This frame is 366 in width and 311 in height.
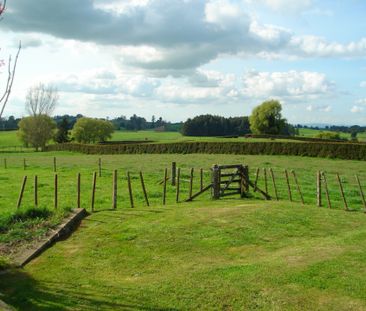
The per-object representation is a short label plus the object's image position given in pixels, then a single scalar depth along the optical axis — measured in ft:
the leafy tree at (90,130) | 335.88
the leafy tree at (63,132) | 348.38
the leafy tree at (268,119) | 333.01
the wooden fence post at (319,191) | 68.08
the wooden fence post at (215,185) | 73.61
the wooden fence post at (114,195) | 61.31
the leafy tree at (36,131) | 306.35
